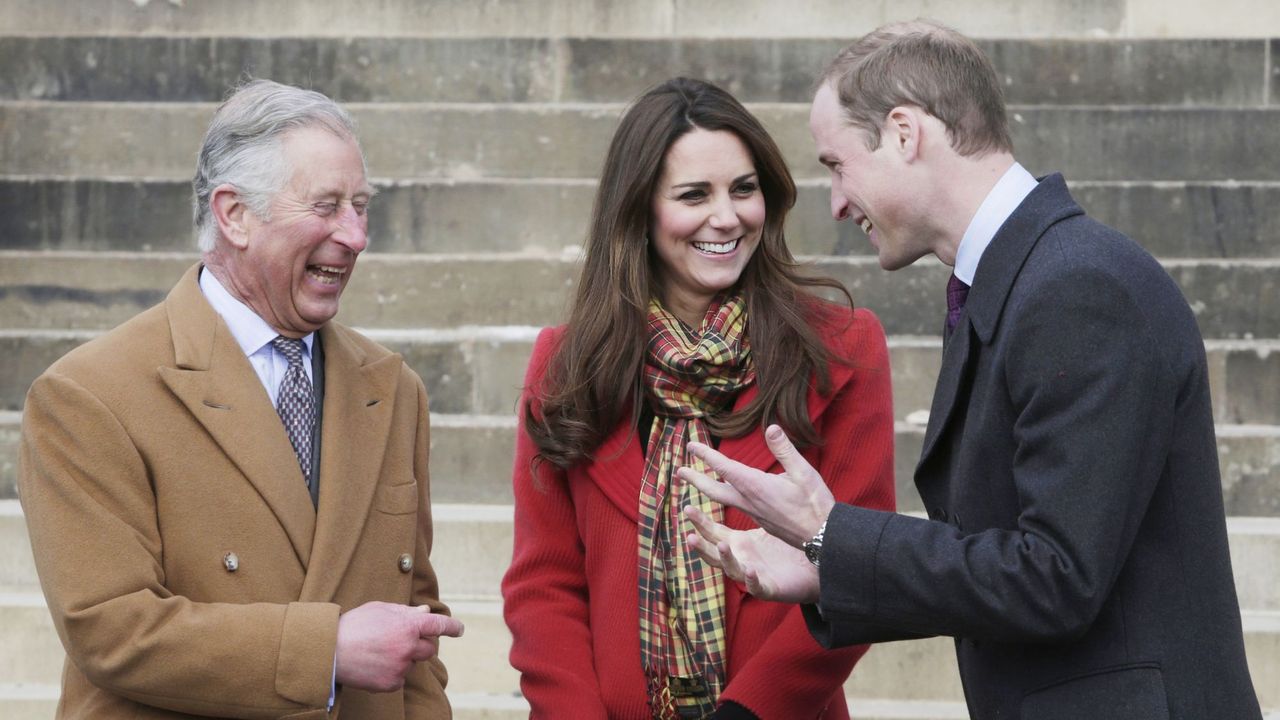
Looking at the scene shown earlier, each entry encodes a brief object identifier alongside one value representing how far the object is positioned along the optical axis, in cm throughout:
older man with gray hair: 465
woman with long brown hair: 566
